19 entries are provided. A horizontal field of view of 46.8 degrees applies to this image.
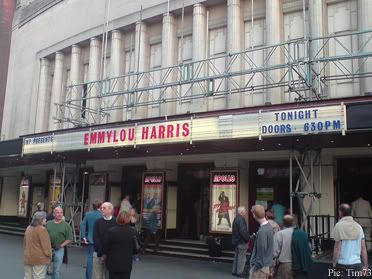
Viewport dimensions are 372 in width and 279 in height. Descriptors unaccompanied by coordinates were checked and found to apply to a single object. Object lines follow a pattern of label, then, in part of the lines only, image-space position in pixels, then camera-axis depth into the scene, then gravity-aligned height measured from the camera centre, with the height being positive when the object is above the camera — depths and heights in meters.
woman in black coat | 6.18 -0.60
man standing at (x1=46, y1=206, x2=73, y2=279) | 8.84 -0.61
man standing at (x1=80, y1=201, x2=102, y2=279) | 9.69 -0.50
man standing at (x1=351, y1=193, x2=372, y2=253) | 12.66 +0.01
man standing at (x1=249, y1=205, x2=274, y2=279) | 6.71 -0.58
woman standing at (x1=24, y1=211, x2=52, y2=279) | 7.64 -0.81
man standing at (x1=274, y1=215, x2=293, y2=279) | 7.18 -0.68
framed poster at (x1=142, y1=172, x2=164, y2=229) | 17.06 +0.43
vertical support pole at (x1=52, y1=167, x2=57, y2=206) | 20.59 +0.89
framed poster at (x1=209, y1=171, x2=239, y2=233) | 15.29 +0.39
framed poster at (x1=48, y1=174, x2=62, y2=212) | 21.69 +0.78
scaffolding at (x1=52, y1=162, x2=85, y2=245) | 18.55 +0.29
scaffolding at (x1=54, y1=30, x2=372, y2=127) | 14.30 +5.07
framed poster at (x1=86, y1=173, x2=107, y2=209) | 19.55 +0.91
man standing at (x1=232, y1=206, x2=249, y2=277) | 11.60 -0.79
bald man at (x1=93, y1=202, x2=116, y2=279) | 7.16 -0.41
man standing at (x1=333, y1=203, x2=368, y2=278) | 7.12 -0.50
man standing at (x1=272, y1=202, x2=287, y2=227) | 14.04 +0.03
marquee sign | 10.43 +2.31
